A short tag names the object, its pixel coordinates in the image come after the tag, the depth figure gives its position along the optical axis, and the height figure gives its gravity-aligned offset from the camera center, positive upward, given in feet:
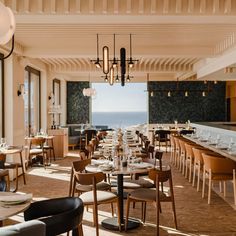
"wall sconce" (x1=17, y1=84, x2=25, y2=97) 30.21 +1.93
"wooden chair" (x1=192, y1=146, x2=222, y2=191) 24.14 -2.79
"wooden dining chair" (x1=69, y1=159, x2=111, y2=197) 17.80 -3.55
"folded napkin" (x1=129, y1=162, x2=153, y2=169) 17.23 -2.45
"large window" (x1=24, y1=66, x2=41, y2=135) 37.04 +1.32
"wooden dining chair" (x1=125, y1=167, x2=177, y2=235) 15.33 -3.50
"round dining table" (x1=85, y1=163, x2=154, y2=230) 16.41 -3.27
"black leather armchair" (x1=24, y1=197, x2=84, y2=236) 9.12 -2.66
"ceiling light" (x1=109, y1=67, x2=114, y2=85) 28.68 +2.95
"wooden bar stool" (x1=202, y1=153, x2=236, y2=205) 20.66 -3.09
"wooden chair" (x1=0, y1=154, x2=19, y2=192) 17.91 -3.39
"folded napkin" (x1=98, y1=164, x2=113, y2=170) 16.87 -2.43
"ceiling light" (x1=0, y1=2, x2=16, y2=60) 9.71 +2.35
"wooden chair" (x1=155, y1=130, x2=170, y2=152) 47.85 -2.84
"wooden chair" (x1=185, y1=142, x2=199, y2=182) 27.43 -3.16
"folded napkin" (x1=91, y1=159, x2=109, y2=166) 18.85 -2.49
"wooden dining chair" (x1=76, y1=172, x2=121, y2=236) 15.07 -3.49
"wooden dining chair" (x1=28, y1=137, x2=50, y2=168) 32.60 -3.23
